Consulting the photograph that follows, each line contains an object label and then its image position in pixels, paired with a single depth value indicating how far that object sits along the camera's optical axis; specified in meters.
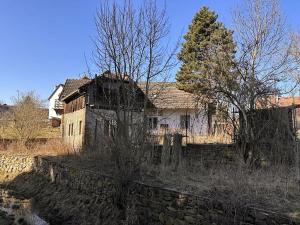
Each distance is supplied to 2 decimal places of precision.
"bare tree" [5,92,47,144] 21.37
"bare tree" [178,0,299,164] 9.07
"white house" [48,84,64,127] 36.06
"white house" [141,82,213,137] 7.63
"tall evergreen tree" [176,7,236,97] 9.64
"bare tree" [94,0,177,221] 6.72
